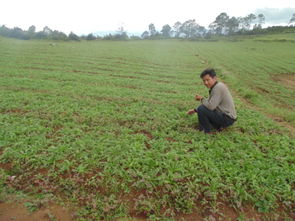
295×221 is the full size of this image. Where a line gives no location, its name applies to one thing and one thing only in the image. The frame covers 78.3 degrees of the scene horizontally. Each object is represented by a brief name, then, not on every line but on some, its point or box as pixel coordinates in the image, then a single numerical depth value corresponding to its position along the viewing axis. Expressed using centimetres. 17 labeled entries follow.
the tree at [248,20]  7769
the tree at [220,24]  7296
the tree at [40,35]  4769
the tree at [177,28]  9194
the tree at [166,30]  8919
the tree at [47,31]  4996
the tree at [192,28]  8569
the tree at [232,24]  7094
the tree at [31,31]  4719
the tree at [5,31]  4756
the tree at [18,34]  4599
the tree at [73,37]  4672
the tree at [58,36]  4426
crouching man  381
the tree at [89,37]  5182
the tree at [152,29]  8950
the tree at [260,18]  8096
